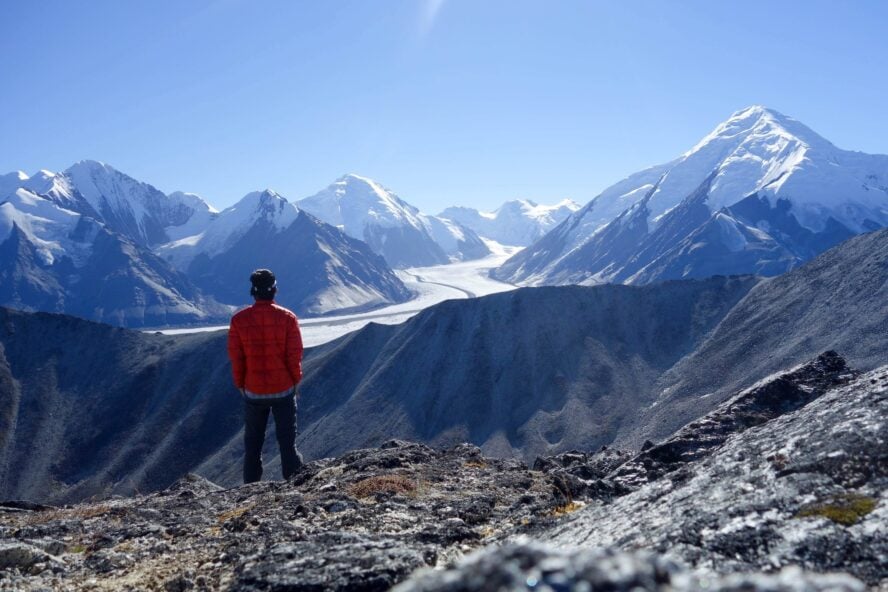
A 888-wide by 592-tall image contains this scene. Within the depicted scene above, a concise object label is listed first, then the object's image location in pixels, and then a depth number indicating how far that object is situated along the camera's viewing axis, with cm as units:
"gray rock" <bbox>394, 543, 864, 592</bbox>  232
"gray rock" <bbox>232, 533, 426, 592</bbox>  484
